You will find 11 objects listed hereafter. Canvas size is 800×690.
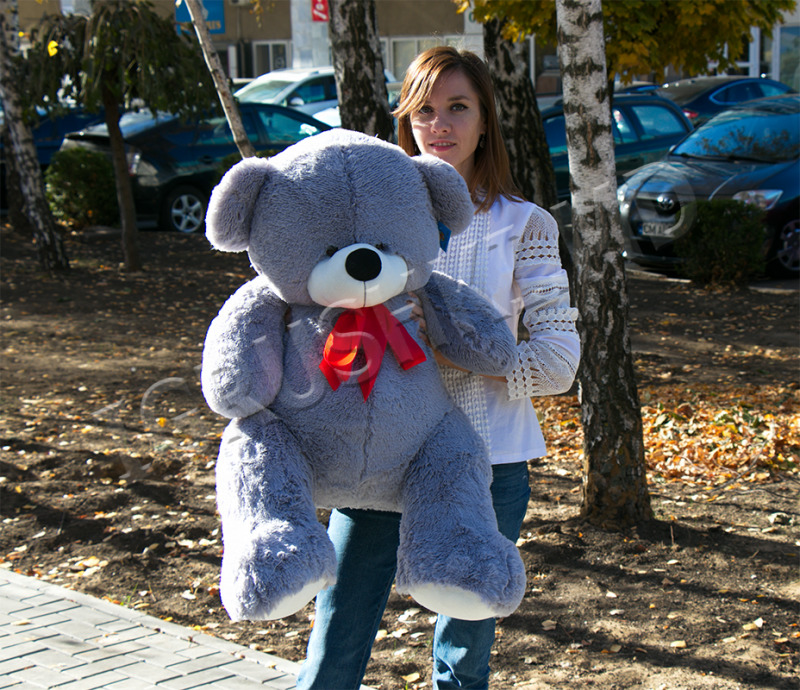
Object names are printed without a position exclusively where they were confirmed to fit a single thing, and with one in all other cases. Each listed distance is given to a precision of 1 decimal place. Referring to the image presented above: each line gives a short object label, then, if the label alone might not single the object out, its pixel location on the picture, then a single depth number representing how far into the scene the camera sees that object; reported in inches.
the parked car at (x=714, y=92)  700.0
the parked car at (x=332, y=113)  580.7
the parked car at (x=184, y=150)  482.3
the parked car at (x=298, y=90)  667.4
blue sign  1063.6
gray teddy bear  81.1
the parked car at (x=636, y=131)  484.7
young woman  95.1
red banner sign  964.0
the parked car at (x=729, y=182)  381.4
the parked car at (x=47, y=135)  557.3
